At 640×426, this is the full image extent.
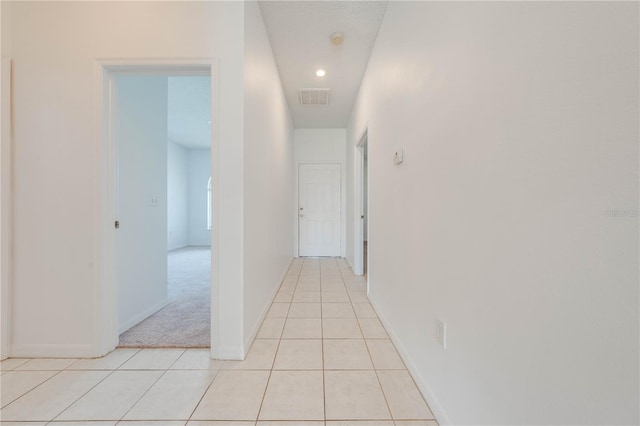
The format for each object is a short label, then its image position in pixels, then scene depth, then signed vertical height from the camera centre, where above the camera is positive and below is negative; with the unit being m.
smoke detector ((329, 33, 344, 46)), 2.48 +1.70
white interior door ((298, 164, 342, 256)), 5.28 +0.04
